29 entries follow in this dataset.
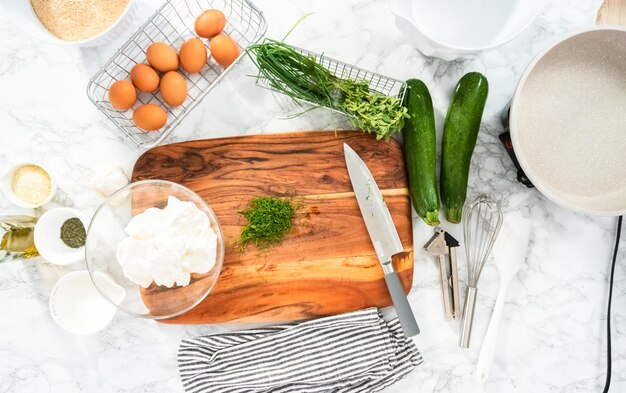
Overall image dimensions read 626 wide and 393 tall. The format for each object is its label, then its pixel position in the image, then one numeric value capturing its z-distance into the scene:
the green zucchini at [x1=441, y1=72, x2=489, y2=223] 1.03
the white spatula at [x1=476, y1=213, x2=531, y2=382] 1.09
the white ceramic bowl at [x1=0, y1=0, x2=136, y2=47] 0.96
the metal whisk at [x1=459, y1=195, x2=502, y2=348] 1.10
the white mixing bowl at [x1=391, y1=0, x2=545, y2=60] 0.99
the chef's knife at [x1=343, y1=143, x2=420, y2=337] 1.03
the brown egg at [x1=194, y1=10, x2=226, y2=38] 1.00
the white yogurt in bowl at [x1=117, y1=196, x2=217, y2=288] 0.95
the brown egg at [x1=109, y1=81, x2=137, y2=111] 1.00
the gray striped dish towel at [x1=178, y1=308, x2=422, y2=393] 1.06
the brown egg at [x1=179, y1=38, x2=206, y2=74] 1.01
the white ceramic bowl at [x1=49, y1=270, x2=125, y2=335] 1.09
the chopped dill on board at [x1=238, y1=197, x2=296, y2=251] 1.04
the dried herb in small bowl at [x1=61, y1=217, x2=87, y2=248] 1.08
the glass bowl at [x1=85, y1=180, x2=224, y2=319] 1.02
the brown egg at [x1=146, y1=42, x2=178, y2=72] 1.00
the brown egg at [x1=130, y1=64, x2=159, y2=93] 1.01
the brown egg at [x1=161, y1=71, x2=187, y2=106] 1.01
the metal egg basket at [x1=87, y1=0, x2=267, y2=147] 1.07
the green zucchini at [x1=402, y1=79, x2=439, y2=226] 1.03
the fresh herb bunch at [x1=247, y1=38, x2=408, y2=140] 0.99
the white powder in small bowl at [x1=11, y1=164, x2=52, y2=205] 1.06
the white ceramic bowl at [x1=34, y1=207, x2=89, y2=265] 1.05
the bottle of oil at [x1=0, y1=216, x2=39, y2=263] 1.07
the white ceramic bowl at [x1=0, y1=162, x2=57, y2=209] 1.04
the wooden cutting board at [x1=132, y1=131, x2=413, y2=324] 1.07
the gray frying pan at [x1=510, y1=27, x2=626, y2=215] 0.99
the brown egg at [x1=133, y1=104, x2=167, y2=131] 1.00
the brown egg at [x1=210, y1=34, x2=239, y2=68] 1.00
